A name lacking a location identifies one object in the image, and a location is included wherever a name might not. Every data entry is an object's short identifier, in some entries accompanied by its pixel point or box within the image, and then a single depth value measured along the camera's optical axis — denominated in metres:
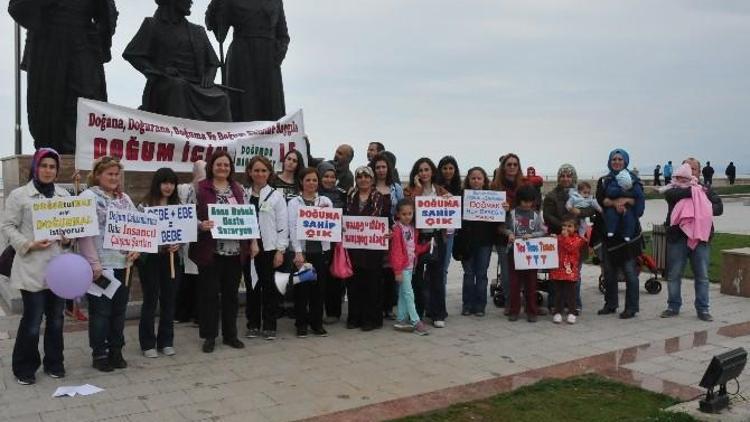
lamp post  10.09
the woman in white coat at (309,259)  6.88
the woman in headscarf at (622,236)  8.12
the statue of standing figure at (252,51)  10.27
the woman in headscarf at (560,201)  8.26
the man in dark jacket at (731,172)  45.17
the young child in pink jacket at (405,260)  7.25
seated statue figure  8.63
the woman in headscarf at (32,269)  5.29
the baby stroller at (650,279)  9.65
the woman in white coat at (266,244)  6.68
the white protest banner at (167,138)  7.32
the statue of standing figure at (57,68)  8.37
